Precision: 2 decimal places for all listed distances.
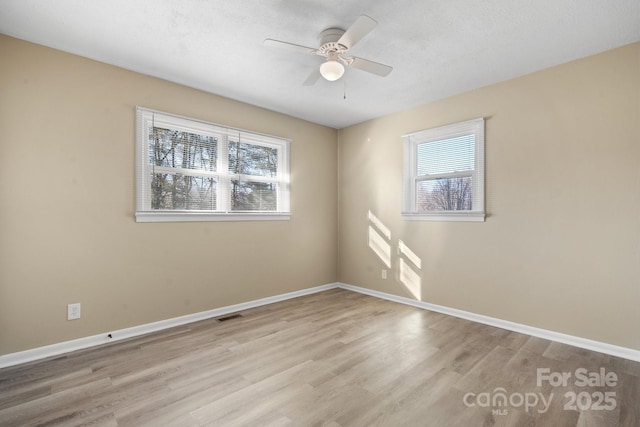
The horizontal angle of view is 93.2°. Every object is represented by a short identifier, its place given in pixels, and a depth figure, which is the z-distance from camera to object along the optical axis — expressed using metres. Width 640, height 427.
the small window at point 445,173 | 3.45
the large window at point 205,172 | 3.12
